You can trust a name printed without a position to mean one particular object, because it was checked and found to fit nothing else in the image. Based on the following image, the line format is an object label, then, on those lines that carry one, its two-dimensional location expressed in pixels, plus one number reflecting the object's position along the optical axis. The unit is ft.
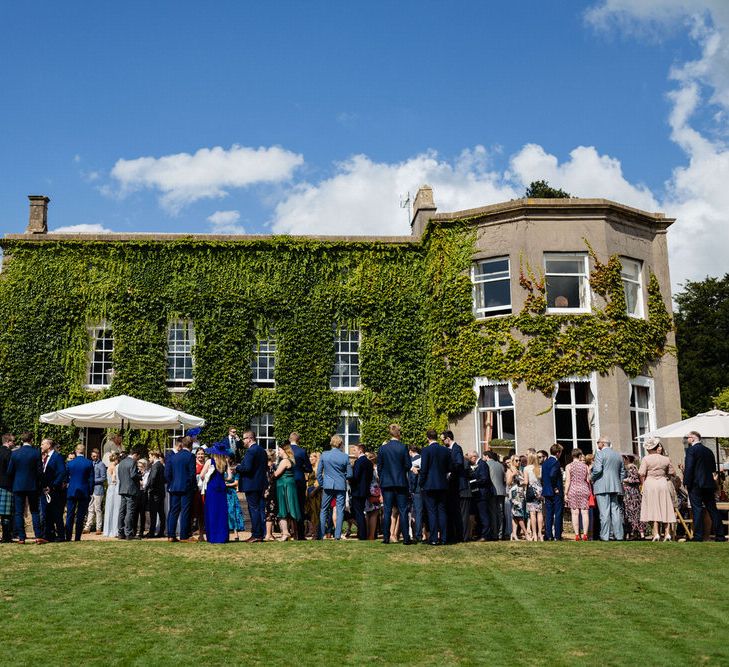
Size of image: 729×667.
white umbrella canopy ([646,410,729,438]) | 54.85
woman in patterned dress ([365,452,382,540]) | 48.96
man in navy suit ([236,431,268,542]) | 47.52
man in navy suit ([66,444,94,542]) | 49.01
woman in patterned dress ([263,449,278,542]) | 48.88
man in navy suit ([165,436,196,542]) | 47.52
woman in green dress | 47.98
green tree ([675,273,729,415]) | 154.51
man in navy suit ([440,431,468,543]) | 45.55
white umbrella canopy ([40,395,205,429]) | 56.34
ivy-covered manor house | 74.95
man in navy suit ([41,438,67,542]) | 48.37
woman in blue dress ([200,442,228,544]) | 46.91
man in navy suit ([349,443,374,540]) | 48.16
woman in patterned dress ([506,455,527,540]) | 50.65
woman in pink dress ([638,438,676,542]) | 48.26
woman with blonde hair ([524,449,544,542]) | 49.98
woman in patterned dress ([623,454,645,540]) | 50.96
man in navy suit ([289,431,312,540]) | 48.49
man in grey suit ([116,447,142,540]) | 50.72
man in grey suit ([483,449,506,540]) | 49.47
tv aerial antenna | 106.93
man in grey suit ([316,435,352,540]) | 48.44
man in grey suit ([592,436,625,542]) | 49.19
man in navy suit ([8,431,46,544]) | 47.14
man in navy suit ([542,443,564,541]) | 49.49
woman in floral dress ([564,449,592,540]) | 49.83
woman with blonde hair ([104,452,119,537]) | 53.21
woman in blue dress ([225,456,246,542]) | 50.11
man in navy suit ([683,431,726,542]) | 48.19
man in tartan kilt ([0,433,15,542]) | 47.19
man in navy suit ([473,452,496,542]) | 48.65
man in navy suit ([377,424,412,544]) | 45.06
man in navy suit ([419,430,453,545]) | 44.27
